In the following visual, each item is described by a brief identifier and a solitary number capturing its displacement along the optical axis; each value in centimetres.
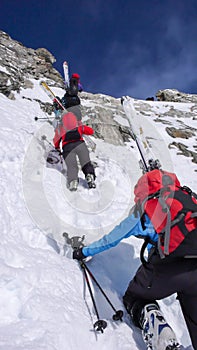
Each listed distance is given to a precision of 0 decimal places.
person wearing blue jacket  251
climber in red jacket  598
